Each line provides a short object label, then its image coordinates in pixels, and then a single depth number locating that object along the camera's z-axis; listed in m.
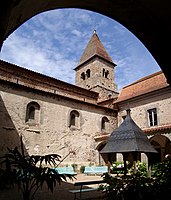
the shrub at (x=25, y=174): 2.68
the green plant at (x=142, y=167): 13.41
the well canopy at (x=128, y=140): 5.89
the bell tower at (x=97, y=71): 27.69
